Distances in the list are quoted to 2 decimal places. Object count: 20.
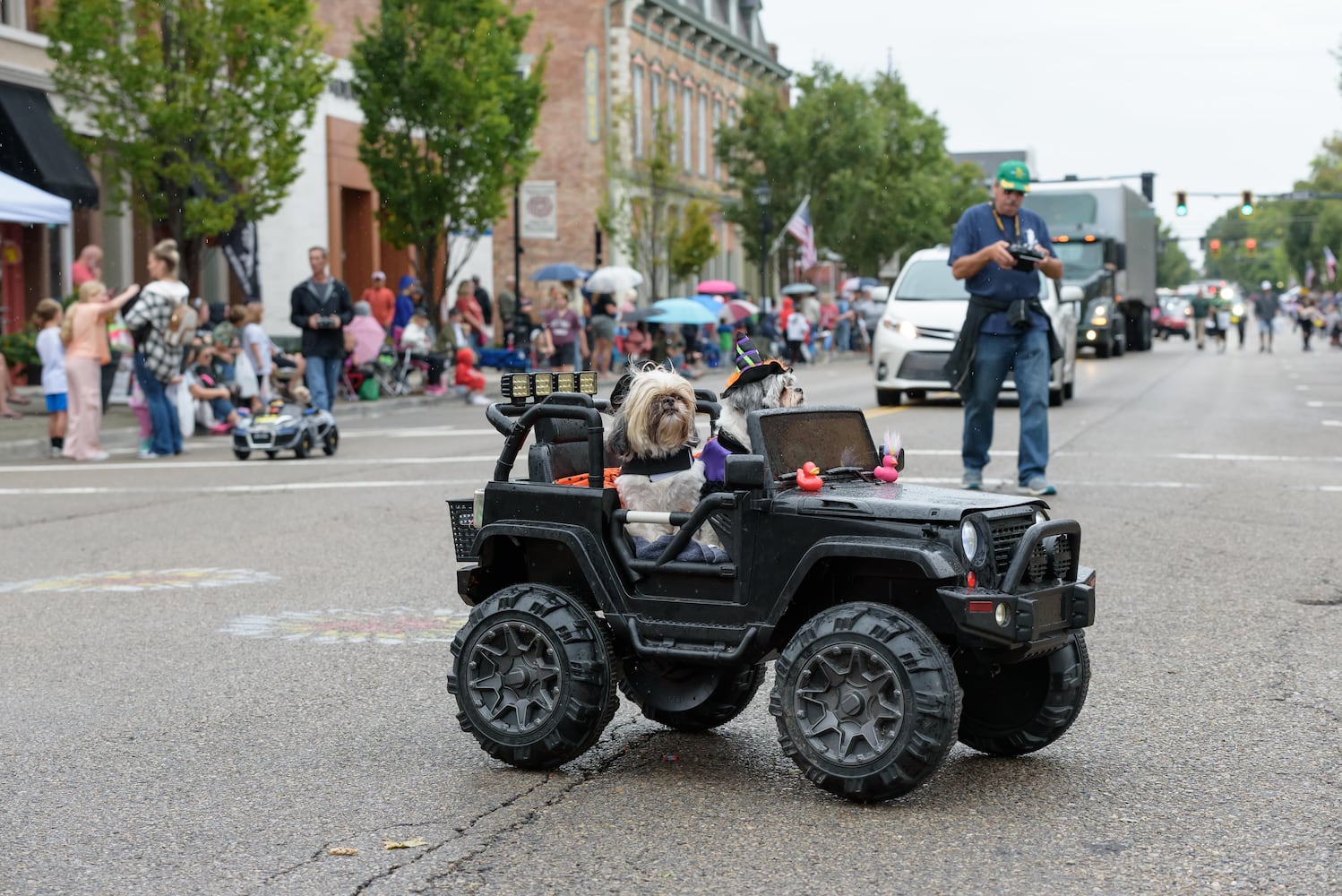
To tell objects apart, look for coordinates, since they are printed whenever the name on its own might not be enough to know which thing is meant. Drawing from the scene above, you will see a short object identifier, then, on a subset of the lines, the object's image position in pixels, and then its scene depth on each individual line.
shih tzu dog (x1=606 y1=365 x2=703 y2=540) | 5.24
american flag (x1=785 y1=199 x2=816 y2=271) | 49.09
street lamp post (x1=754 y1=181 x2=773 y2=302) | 47.11
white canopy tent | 18.75
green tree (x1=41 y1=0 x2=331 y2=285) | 23.94
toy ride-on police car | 16.72
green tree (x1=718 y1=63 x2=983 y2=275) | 58.72
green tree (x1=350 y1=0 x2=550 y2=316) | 32.12
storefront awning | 25.67
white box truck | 38.84
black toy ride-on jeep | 4.64
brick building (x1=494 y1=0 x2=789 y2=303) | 54.31
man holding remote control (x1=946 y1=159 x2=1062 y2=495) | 11.11
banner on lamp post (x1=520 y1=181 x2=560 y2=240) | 43.75
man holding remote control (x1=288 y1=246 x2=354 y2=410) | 18.91
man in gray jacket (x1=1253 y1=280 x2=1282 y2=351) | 51.94
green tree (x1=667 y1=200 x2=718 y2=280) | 47.72
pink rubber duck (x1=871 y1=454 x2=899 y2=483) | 5.22
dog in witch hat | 6.24
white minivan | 21.06
